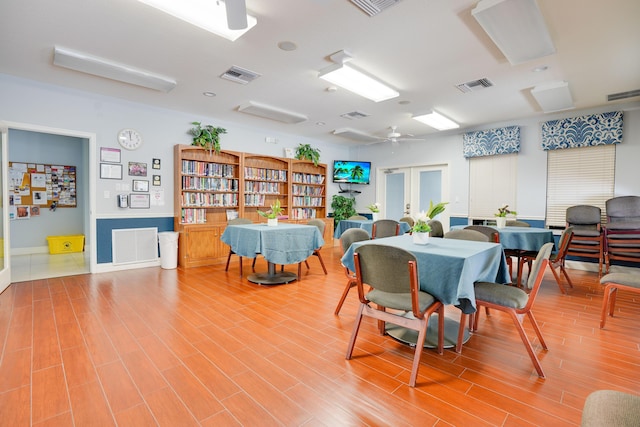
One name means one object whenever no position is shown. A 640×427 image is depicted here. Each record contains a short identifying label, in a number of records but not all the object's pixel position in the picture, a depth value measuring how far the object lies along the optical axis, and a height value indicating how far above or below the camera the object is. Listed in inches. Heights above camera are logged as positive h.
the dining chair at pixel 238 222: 207.3 -13.6
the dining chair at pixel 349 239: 124.8 -15.3
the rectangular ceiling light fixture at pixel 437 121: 226.9 +66.0
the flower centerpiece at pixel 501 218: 185.3 -8.3
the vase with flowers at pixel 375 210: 235.1 -5.2
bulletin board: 258.2 +14.6
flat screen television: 340.2 +35.5
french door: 295.7 +15.5
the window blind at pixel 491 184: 252.8 +17.4
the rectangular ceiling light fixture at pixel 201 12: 102.3 +66.4
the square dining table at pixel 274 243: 163.9 -22.9
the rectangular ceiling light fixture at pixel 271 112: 211.4 +66.4
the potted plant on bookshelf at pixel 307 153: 305.0 +50.1
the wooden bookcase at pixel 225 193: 225.5 +8.6
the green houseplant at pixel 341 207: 334.6 -4.4
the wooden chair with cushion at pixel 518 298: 86.8 -28.2
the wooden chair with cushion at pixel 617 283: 111.9 -29.4
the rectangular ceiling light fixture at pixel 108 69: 137.4 +65.2
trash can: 213.6 -32.8
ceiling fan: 246.1 +67.2
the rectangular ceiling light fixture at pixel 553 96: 170.1 +65.4
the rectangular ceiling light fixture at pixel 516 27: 99.4 +64.4
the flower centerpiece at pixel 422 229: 113.0 -9.6
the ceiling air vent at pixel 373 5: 100.0 +66.4
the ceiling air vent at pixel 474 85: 167.8 +67.8
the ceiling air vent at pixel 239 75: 156.2 +67.9
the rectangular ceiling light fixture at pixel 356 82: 150.0 +65.1
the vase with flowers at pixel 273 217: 188.7 -9.0
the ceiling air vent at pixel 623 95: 181.0 +67.7
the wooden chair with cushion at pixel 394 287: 79.0 -23.0
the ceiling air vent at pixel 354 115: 229.9 +68.2
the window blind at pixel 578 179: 212.2 +19.3
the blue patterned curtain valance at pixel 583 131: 204.8 +52.7
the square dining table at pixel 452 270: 86.3 -20.7
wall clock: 205.2 +42.9
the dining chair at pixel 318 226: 187.6 -16.0
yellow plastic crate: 268.8 -39.0
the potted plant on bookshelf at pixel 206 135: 233.9 +51.7
